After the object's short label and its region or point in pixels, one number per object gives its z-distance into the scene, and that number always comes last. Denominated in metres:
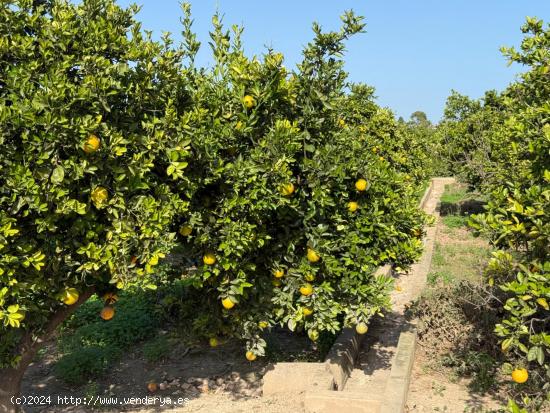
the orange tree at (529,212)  3.52
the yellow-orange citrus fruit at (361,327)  4.94
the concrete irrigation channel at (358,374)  4.57
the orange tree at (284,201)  4.24
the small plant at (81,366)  5.87
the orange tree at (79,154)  3.27
